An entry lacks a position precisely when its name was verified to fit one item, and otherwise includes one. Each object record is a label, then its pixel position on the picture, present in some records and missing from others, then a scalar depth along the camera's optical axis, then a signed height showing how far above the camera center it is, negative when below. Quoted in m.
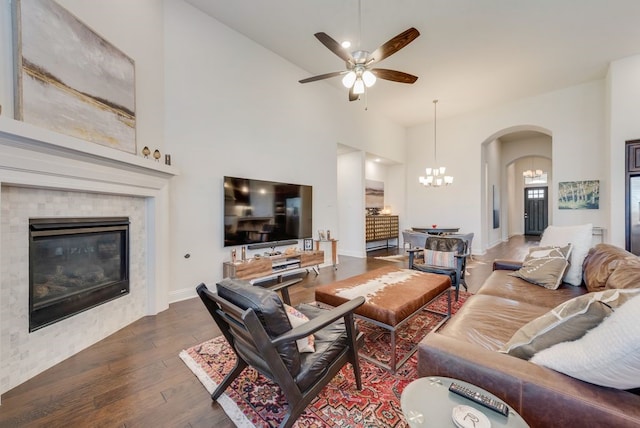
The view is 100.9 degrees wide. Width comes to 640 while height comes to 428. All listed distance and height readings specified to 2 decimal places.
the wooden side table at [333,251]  5.34 -0.79
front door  11.71 +0.11
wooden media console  3.69 -0.80
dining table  6.79 -0.44
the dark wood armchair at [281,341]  1.24 -0.70
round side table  0.85 -0.68
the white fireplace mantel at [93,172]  1.70 +0.35
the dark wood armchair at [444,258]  3.33 -0.61
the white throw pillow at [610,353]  0.76 -0.45
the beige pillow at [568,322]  0.95 -0.43
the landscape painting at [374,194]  7.96 +0.59
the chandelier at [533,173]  10.54 +1.57
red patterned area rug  1.50 -1.16
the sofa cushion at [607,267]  1.71 -0.42
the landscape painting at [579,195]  5.53 +0.37
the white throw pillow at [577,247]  2.52 -0.34
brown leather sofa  0.82 -0.62
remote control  0.87 -0.64
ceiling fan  2.68 +1.70
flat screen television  3.89 +0.04
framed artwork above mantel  1.87 +1.14
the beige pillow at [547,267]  2.50 -0.54
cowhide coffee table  1.98 -0.71
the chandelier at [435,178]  6.78 +0.91
